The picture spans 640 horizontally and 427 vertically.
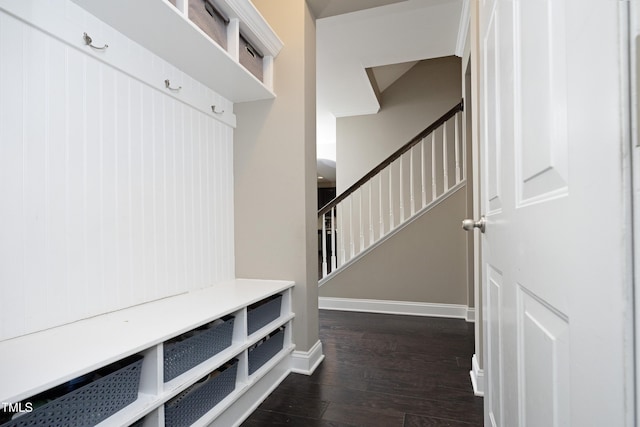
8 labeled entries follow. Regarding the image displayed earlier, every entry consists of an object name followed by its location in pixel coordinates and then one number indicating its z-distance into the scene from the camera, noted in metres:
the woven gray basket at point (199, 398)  1.15
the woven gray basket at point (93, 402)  0.78
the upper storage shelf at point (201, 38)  1.21
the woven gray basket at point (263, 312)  1.60
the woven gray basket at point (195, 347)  1.14
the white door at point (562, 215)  0.32
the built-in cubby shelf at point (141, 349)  0.79
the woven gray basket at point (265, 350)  1.63
